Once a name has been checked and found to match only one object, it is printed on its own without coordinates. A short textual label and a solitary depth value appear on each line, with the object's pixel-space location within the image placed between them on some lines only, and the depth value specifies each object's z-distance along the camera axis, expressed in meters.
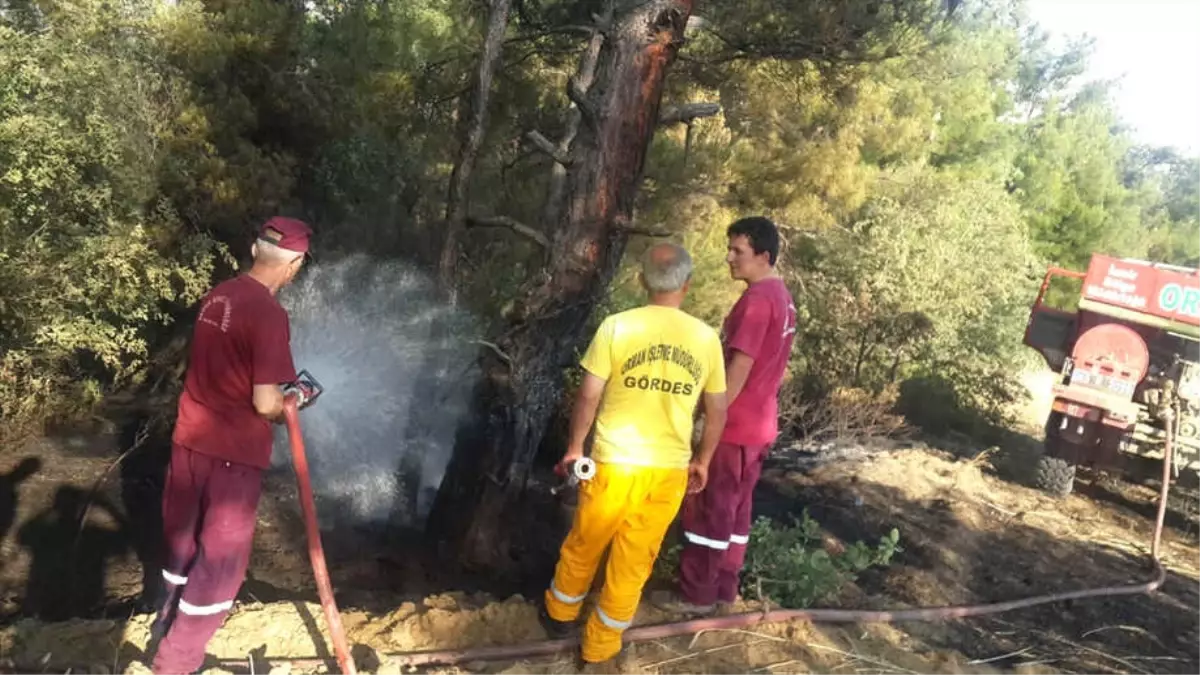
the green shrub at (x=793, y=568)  4.60
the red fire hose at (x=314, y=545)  3.15
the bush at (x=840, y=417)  10.39
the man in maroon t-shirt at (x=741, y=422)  4.02
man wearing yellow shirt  3.47
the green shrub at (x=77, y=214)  6.97
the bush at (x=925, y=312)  12.28
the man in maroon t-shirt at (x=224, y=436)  3.12
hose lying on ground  3.63
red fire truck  8.76
